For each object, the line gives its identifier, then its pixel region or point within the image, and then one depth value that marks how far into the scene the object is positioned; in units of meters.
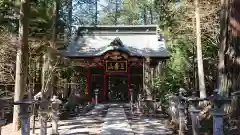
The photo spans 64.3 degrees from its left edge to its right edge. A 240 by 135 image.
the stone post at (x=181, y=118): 4.71
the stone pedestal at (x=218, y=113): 3.14
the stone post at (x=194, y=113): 3.98
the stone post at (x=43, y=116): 4.53
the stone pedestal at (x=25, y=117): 3.72
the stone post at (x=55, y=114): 4.85
